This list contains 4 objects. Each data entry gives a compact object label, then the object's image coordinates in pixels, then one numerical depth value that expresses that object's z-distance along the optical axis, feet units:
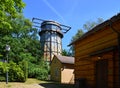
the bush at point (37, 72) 43.32
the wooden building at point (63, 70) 42.84
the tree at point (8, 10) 11.51
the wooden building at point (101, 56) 15.74
